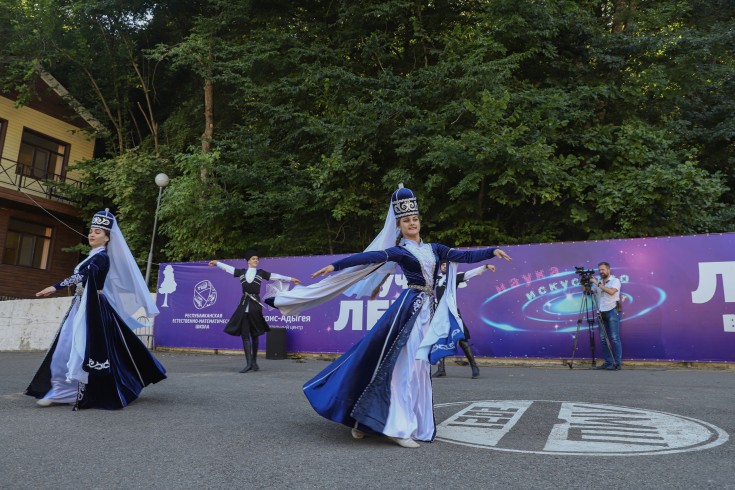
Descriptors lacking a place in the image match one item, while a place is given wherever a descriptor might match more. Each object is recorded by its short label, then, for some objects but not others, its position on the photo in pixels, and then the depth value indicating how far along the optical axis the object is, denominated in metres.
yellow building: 24.44
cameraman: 10.23
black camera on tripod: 10.77
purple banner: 10.41
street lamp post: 18.25
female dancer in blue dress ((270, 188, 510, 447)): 4.36
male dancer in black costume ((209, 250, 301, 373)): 10.19
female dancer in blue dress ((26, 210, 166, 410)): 5.84
